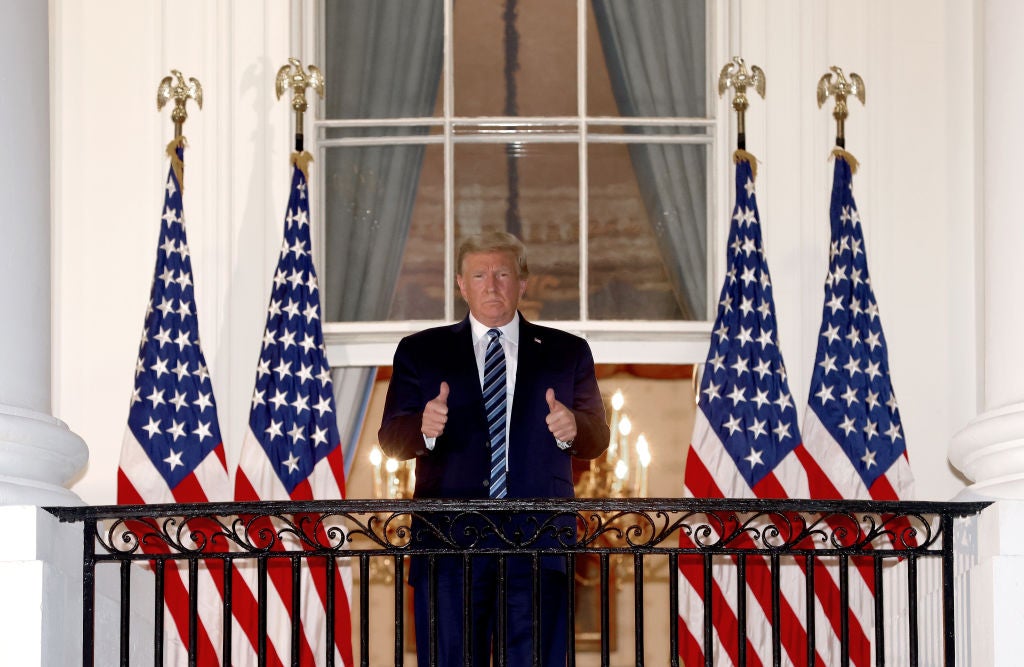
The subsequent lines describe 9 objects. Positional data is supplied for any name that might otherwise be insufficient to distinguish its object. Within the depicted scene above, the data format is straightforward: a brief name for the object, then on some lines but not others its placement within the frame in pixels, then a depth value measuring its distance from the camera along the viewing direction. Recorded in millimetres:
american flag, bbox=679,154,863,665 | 14031
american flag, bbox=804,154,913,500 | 14258
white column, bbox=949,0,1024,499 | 11078
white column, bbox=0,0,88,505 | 10992
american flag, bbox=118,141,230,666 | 14086
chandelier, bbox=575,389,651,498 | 18937
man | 11242
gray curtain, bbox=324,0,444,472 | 16031
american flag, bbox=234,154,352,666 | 13992
